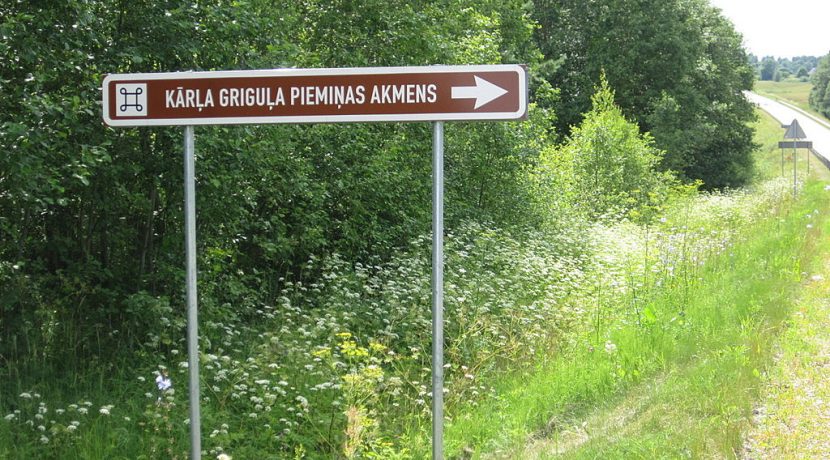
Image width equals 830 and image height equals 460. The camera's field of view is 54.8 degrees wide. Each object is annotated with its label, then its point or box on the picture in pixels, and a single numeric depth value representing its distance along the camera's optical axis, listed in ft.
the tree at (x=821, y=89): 375.45
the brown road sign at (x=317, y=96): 13.26
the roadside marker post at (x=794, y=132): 87.16
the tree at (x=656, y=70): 122.72
